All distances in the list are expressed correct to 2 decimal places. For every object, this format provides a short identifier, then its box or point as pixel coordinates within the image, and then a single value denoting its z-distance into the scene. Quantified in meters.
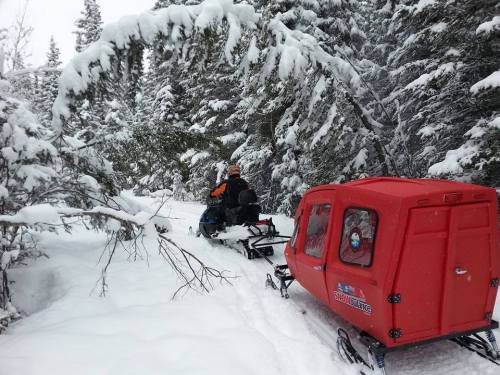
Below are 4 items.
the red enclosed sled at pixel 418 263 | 3.84
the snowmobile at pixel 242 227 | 9.08
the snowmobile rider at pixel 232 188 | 10.33
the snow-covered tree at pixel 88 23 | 30.61
